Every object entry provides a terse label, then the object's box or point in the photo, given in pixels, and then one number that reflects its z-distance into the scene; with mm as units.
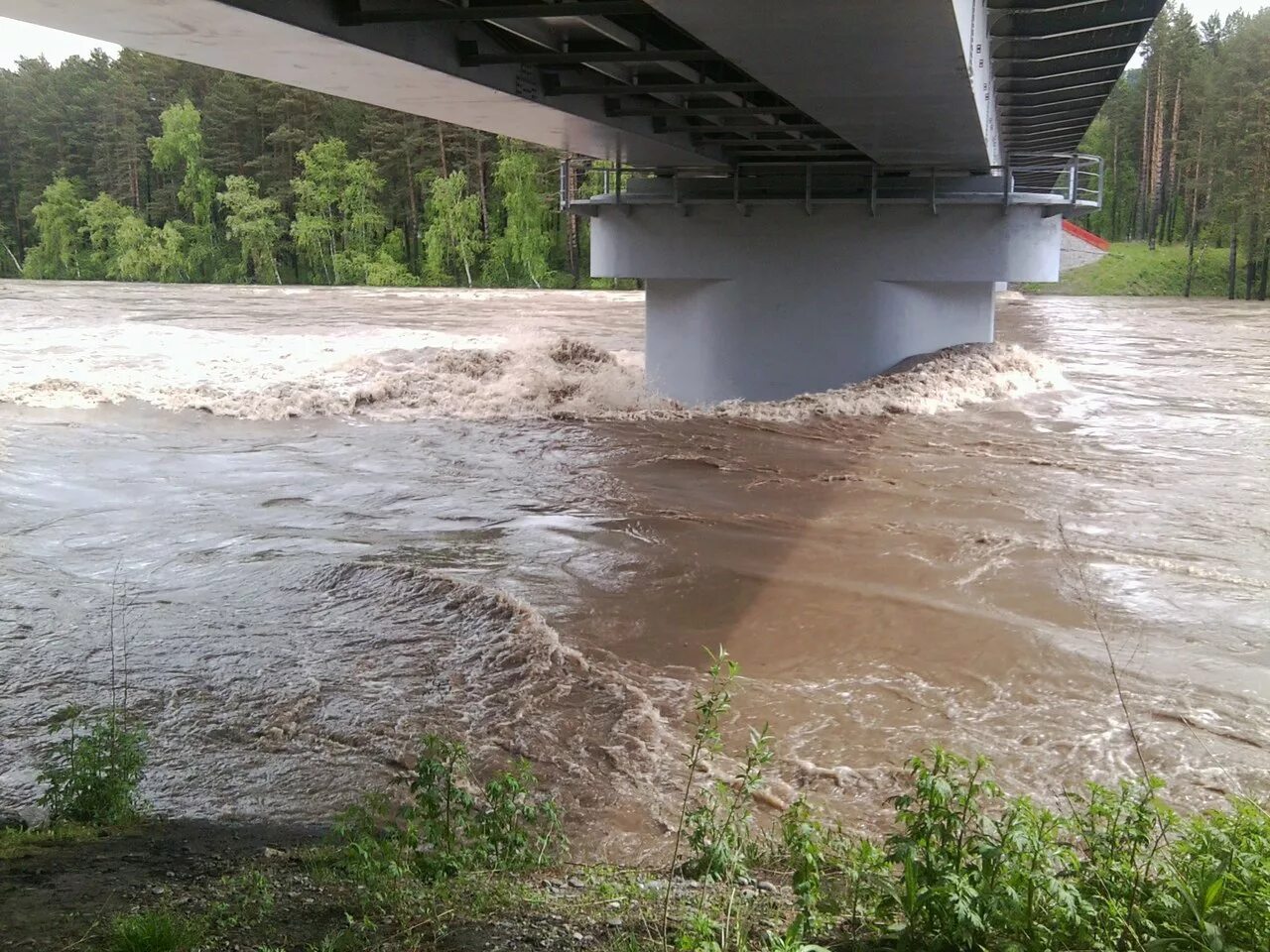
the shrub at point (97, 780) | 5316
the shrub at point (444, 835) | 4375
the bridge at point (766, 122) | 7996
